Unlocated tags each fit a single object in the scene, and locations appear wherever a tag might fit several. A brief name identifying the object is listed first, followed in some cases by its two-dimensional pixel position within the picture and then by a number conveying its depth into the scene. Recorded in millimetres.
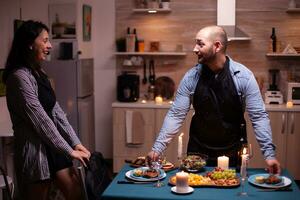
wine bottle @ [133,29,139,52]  5074
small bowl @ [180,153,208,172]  2449
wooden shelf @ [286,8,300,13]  4763
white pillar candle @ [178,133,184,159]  2262
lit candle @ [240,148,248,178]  2070
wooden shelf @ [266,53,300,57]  4766
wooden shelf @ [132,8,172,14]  4910
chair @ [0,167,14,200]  2759
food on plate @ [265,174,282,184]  2252
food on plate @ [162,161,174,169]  2535
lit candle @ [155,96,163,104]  4887
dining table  2088
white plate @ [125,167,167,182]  2309
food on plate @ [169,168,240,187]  2232
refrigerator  4441
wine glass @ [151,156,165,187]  2258
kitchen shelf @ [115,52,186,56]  4984
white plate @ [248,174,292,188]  2213
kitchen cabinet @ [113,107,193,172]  4738
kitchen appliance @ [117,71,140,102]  4910
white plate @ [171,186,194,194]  2127
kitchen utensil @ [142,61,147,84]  5227
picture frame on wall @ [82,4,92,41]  4867
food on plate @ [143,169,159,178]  2336
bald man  2592
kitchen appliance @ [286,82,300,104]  4645
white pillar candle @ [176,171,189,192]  2137
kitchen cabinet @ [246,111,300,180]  4531
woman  2311
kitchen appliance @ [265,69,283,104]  4758
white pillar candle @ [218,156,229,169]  2412
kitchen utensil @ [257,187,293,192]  2181
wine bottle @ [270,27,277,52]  4879
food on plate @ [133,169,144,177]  2373
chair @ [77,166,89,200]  2212
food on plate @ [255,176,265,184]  2273
